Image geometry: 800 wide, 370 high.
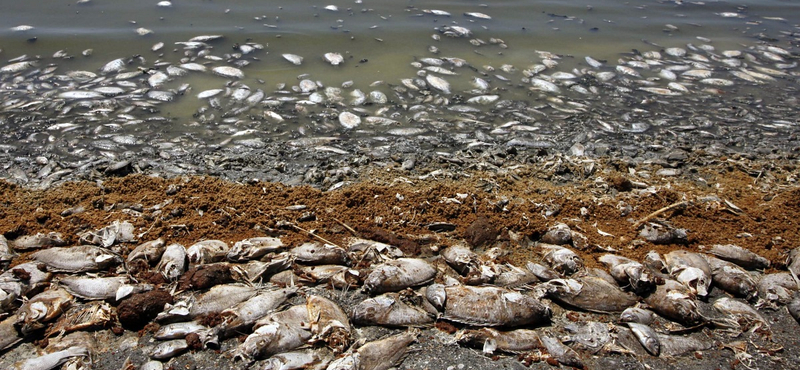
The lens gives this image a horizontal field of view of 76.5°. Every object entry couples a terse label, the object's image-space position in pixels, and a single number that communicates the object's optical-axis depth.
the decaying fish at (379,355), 3.12
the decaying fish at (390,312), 3.49
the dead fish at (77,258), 3.90
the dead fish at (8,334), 3.29
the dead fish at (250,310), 3.39
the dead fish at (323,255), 4.06
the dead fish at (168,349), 3.23
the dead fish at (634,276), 3.90
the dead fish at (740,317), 3.69
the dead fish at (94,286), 3.65
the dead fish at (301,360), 3.13
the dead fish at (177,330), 3.35
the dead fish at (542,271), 4.00
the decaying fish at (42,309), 3.35
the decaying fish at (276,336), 3.21
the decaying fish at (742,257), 4.36
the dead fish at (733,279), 4.02
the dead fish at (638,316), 3.70
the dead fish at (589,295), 3.79
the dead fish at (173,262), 3.79
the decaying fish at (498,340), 3.34
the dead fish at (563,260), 4.10
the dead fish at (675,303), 3.70
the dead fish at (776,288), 3.96
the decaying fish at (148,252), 4.00
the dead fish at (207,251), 3.98
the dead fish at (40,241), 4.14
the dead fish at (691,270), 4.02
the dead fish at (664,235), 4.56
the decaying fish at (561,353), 3.28
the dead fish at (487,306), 3.52
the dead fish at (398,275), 3.74
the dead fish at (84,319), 3.40
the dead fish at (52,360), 3.11
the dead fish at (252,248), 4.04
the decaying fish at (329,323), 3.30
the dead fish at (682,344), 3.47
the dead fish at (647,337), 3.44
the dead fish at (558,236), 4.44
